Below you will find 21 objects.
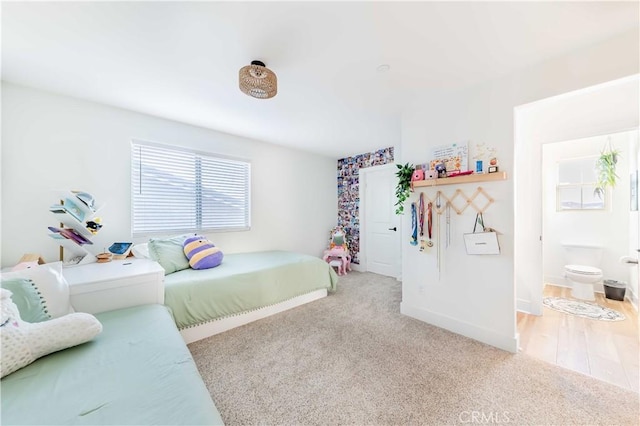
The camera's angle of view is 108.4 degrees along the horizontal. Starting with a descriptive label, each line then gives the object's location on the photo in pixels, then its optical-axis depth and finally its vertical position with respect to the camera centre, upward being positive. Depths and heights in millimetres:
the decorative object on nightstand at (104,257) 2225 -433
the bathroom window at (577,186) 3207 +433
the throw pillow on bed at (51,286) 1263 -427
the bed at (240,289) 2088 -816
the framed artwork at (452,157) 2221 +580
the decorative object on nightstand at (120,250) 2365 -389
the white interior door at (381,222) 4246 -148
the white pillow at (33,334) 926 -549
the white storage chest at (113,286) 1547 -527
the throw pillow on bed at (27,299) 1151 -449
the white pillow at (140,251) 2459 -414
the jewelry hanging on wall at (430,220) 2426 -56
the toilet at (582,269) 2850 -683
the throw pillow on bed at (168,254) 2447 -451
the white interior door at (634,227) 2609 -136
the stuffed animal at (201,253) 2588 -465
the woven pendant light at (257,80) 1652 +974
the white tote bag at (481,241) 2021 -235
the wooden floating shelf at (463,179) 1988 +334
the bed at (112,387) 746 -660
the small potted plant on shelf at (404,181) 2514 +369
